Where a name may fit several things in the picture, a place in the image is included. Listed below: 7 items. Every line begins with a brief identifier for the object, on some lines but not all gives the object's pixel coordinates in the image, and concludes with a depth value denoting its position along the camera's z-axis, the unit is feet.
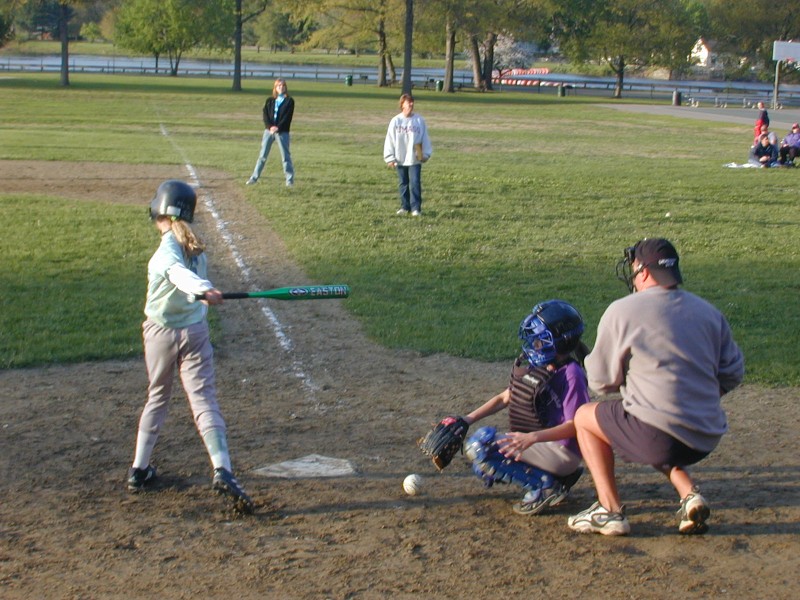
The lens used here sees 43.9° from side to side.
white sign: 181.47
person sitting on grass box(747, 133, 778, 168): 82.53
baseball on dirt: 18.17
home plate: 19.30
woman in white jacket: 51.29
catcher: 17.20
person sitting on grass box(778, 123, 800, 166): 83.64
